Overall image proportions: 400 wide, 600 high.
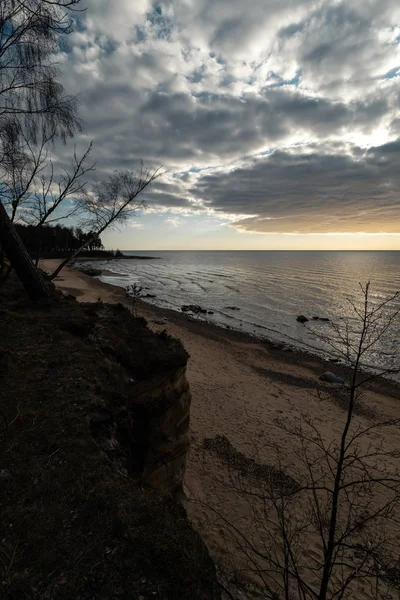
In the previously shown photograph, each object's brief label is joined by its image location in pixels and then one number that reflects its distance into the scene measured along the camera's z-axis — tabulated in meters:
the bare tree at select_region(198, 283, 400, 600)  5.20
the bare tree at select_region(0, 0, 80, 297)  5.67
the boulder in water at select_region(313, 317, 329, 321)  28.71
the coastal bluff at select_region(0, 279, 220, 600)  2.70
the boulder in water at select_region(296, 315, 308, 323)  28.04
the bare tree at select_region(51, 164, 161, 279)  9.95
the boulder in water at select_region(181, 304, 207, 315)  31.28
